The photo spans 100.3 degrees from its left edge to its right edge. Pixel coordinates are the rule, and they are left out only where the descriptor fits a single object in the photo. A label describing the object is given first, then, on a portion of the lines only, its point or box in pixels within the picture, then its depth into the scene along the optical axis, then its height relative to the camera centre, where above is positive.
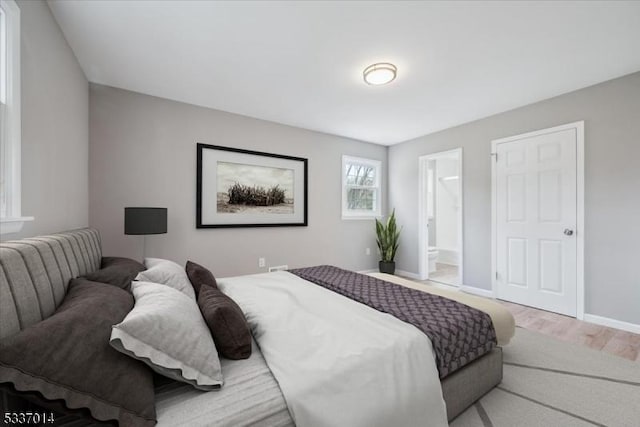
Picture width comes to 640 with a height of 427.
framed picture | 3.47 +0.35
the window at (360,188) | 4.79 +0.48
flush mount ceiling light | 2.46 +1.33
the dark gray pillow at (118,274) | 1.49 -0.37
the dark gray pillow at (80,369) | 0.69 -0.43
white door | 3.04 -0.07
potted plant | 4.78 -0.53
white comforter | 0.96 -0.63
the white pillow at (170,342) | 0.86 -0.45
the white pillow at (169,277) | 1.51 -0.38
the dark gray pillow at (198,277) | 1.73 -0.43
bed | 0.86 -0.63
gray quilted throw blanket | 1.39 -0.60
